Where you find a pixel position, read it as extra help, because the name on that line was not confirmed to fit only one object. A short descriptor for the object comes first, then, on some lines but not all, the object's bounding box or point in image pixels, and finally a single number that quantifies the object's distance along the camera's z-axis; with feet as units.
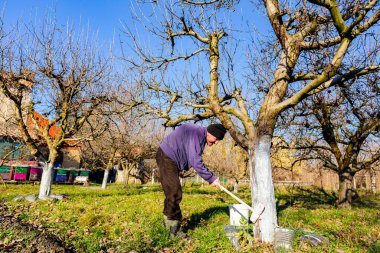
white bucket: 16.29
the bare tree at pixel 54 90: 32.19
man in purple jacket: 15.37
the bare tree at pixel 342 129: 31.99
